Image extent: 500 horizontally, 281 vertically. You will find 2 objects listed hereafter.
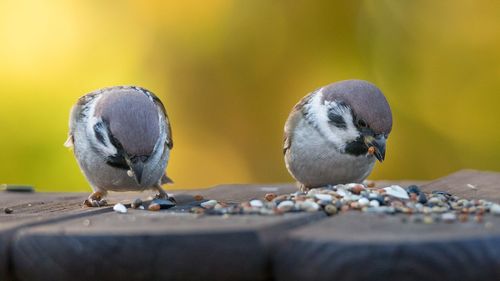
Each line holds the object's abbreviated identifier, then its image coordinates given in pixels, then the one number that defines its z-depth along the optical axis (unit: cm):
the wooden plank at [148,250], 325
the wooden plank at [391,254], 300
